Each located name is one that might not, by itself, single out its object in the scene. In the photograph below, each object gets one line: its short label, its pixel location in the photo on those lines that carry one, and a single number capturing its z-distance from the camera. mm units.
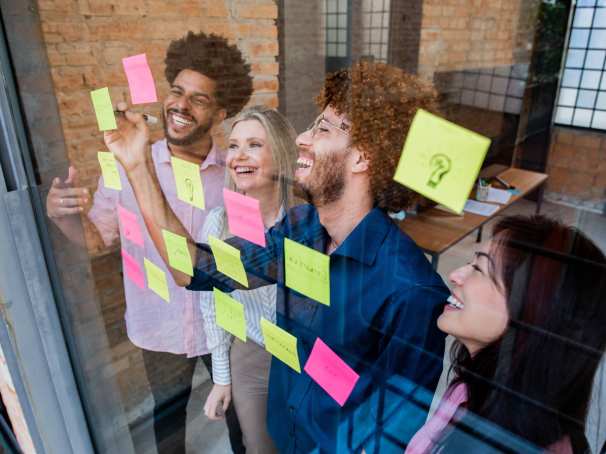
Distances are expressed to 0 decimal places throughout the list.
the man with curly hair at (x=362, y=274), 593
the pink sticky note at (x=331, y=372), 857
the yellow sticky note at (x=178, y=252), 1142
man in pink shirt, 928
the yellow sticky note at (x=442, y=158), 469
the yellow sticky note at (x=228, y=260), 983
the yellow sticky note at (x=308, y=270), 765
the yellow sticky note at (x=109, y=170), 1254
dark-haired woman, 472
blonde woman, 803
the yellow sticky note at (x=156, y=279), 1295
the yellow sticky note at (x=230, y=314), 1075
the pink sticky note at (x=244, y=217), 868
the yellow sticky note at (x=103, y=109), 1141
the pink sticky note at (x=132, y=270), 1389
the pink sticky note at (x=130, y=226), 1306
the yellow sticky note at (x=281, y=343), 963
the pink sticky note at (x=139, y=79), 1001
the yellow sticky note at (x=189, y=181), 984
